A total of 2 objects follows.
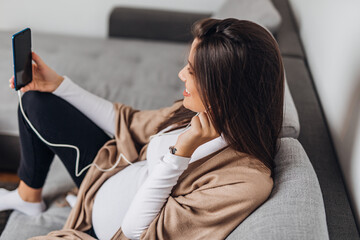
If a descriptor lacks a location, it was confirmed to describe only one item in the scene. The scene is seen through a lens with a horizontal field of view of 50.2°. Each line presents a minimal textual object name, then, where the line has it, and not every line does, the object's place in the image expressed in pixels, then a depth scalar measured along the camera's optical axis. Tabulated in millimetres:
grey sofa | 714
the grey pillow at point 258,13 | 1666
